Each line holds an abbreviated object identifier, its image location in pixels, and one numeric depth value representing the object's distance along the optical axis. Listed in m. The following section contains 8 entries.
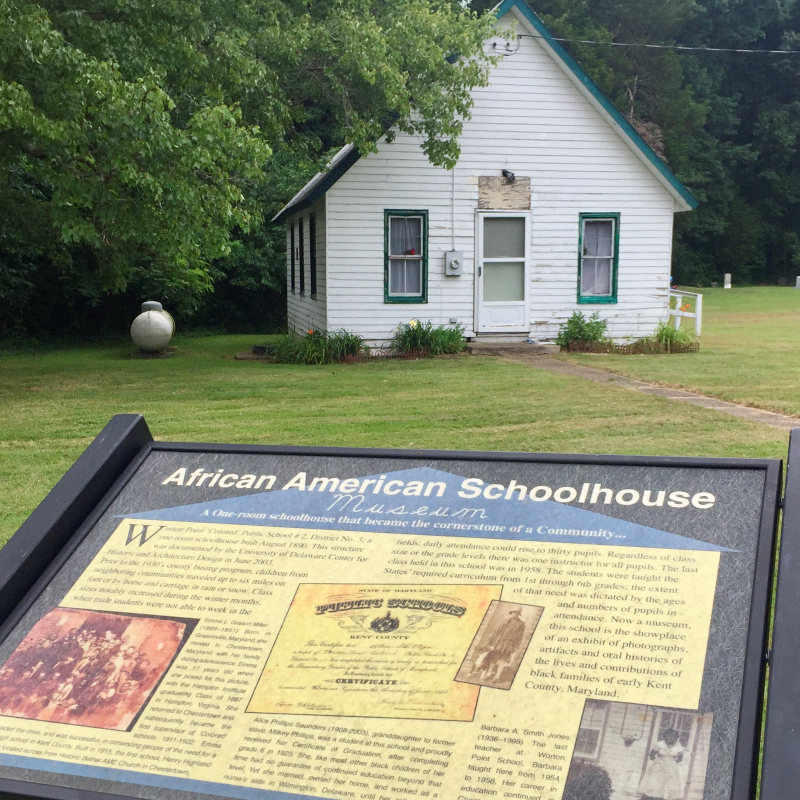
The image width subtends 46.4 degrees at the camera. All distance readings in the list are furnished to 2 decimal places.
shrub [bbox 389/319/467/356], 16.67
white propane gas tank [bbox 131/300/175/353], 18.25
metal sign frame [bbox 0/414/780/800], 1.86
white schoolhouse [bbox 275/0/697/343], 16.66
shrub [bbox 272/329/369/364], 16.20
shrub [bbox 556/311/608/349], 17.41
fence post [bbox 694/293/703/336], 19.52
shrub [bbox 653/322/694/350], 17.52
